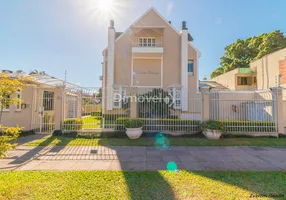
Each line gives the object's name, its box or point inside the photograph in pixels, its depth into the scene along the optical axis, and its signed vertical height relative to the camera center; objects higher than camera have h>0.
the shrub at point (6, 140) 3.64 -0.84
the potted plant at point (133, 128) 9.05 -1.30
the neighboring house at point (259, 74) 19.22 +4.81
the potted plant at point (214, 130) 8.97 -1.39
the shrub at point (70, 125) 9.80 -1.23
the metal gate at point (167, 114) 9.88 -0.56
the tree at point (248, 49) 27.42 +11.24
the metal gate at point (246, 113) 9.75 -0.51
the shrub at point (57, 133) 9.55 -1.69
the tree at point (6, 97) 3.70 +0.20
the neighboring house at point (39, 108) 9.95 -0.18
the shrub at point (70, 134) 9.47 -1.76
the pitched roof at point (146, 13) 16.30 +8.93
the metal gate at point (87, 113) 9.82 -0.49
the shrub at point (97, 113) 10.23 -0.49
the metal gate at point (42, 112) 10.38 -0.46
